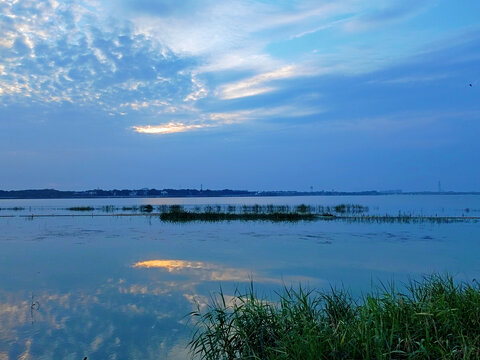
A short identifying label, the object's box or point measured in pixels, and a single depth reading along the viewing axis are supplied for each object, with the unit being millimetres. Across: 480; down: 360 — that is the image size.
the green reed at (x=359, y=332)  3594
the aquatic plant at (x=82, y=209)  39031
